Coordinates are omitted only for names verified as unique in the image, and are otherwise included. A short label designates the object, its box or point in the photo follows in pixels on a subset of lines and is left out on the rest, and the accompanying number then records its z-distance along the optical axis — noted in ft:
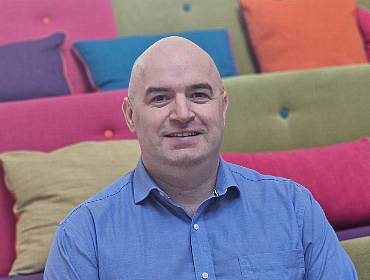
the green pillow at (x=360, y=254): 5.79
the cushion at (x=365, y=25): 8.86
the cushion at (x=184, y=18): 8.64
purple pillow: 7.36
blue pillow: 7.84
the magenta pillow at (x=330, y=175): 6.48
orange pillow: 8.35
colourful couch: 6.66
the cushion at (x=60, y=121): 6.69
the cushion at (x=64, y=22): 8.13
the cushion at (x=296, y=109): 7.41
